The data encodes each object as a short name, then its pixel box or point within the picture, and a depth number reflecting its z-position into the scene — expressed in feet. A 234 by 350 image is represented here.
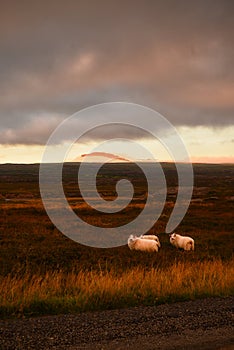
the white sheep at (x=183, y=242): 59.21
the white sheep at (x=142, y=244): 57.57
